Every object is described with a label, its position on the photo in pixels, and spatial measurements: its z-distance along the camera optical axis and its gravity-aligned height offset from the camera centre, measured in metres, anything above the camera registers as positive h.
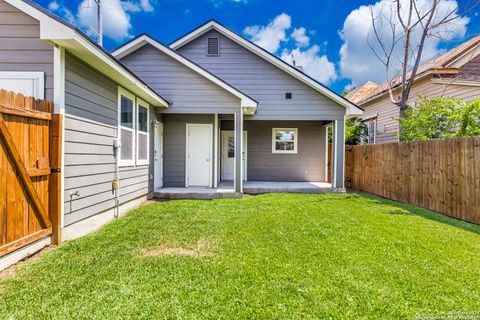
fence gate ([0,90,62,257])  2.82 -0.12
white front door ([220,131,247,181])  10.99 +0.42
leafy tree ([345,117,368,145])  14.76 +1.68
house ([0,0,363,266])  3.70 +1.26
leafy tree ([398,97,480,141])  7.19 +1.15
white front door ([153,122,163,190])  7.93 +0.13
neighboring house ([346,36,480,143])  9.07 +3.01
